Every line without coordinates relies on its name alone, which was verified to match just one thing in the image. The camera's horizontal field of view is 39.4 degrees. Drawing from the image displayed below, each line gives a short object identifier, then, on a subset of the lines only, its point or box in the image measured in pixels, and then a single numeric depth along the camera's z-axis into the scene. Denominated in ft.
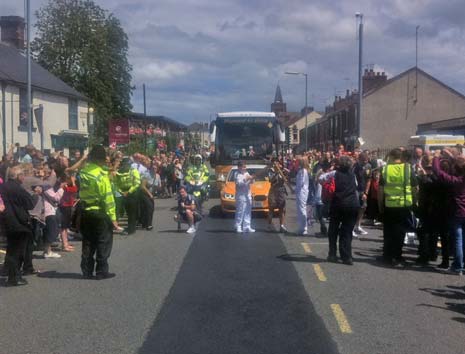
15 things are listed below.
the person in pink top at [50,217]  36.17
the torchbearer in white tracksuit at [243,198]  47.44
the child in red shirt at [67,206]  39.17
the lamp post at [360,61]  91.04
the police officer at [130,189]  47.70
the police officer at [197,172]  51.62
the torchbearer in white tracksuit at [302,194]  45.91
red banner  101.65
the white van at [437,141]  91.56
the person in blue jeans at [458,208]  31.91
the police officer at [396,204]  34.22
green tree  180.45
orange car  57.57
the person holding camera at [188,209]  47.75
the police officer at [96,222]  30.53
